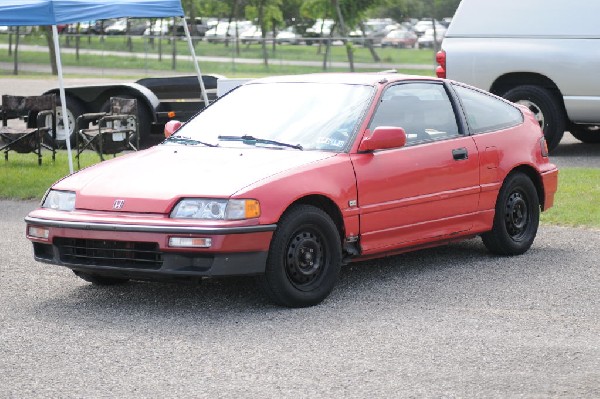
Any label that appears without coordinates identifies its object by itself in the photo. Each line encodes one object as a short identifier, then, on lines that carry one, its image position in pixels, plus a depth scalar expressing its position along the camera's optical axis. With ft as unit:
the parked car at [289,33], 217.23
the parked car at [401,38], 164.32
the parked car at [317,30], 195.23
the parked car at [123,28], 185.15
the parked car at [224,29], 213.66
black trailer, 58.49
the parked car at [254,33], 215.22
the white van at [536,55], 52.31
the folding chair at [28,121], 51.72
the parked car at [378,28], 224.57
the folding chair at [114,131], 50.03
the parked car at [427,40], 188.50
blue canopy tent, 44.50
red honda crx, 24.20
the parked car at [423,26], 235.34
